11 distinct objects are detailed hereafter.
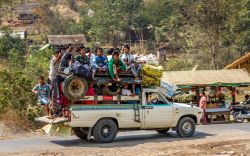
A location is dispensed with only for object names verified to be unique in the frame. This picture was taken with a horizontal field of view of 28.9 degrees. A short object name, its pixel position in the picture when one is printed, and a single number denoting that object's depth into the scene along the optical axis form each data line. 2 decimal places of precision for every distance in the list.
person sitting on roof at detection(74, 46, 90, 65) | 14.62
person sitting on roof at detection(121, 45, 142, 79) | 15.49
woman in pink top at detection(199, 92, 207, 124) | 22.64
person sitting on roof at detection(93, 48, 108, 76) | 15.12
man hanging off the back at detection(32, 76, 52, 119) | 15.58
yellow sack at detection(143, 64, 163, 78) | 15.71
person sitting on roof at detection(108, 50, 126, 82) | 15.07
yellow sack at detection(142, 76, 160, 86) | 15.75
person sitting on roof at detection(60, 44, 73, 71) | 14.71
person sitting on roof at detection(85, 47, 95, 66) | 15.02
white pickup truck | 14.45
